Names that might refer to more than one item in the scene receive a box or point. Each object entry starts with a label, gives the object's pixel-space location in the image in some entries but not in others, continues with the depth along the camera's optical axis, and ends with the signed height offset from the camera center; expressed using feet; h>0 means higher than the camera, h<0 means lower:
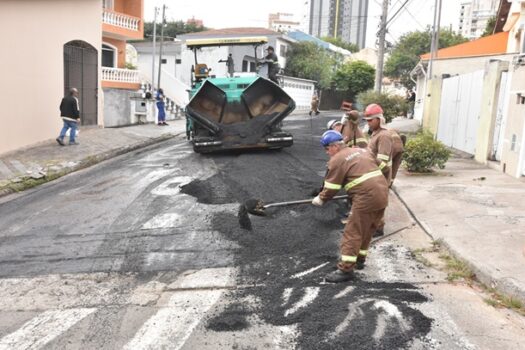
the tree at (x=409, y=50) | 154.40 +15.35
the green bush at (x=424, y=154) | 33.83 -3.49
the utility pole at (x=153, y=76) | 80.79 +1.50
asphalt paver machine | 37.19 -1.71
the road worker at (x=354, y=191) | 16.29 -2.96
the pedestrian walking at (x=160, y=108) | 67.72 -2.88
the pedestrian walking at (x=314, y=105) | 92.79 -1.92
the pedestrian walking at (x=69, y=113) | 43.57 -2.70
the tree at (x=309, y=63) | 140.46 +8.25
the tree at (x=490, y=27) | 115.22 +17.64
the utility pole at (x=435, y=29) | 70.95 +9.79
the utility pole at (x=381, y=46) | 77.41 +7.68
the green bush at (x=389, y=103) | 70.28 -0.57
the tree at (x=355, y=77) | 142.51 +5.27
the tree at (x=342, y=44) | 206.69 +22.12
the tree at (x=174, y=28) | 188.39 +22.04
